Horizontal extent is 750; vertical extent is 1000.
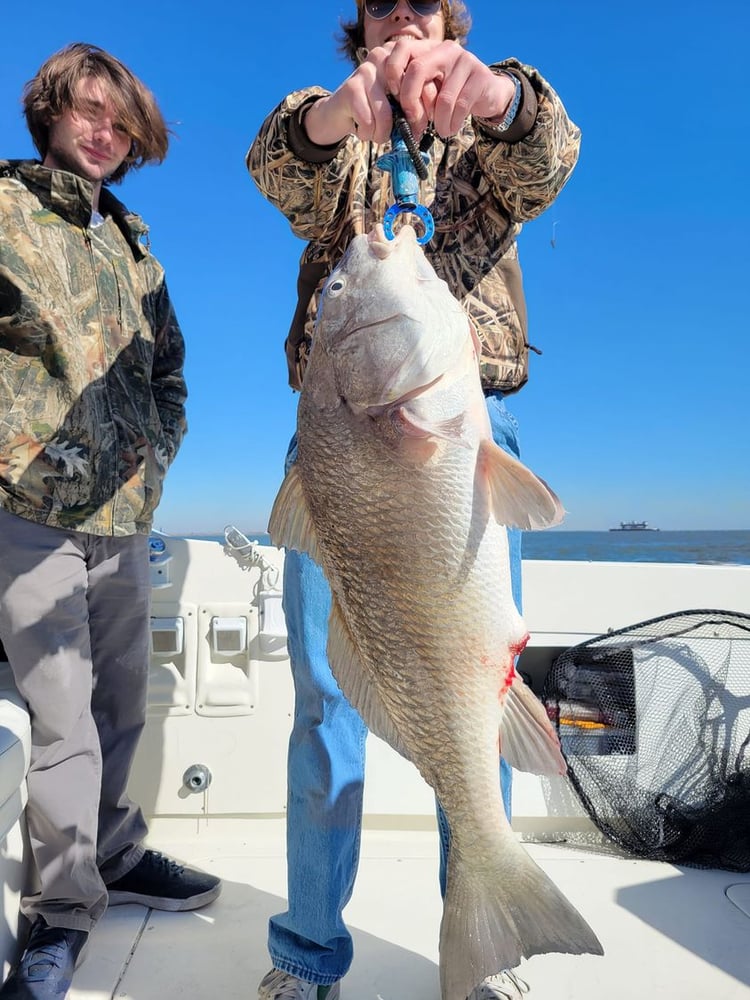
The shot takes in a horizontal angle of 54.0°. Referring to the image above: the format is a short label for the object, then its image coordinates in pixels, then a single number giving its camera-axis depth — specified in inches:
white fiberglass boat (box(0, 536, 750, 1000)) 106.7
